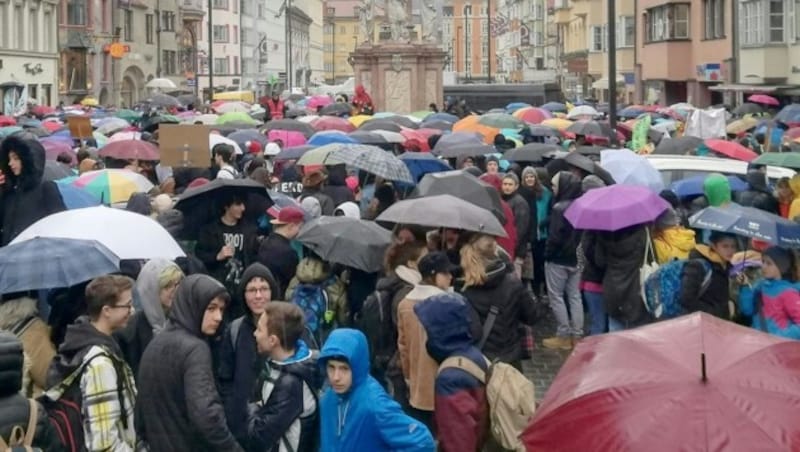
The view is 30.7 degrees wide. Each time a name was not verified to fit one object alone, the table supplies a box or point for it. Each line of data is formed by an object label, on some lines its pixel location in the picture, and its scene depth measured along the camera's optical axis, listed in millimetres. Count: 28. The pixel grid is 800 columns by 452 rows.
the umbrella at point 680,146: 20742
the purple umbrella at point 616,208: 11414
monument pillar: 43531
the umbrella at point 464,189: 12828
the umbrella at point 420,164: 17188
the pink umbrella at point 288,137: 22203
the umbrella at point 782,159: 16094
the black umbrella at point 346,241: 10188
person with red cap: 10656
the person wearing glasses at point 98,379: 6656
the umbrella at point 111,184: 13773
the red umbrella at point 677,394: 4738
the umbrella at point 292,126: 24219
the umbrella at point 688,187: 15117
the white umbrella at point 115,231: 9484
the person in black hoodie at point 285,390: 7105
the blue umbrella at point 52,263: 8422
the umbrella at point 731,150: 19328
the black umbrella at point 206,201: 11148
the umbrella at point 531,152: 18297
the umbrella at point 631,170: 15609
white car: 17031
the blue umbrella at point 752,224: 9719
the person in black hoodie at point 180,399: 6738
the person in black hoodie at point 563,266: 13844
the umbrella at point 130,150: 16953
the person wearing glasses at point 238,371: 7406
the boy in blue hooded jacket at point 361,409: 6480
